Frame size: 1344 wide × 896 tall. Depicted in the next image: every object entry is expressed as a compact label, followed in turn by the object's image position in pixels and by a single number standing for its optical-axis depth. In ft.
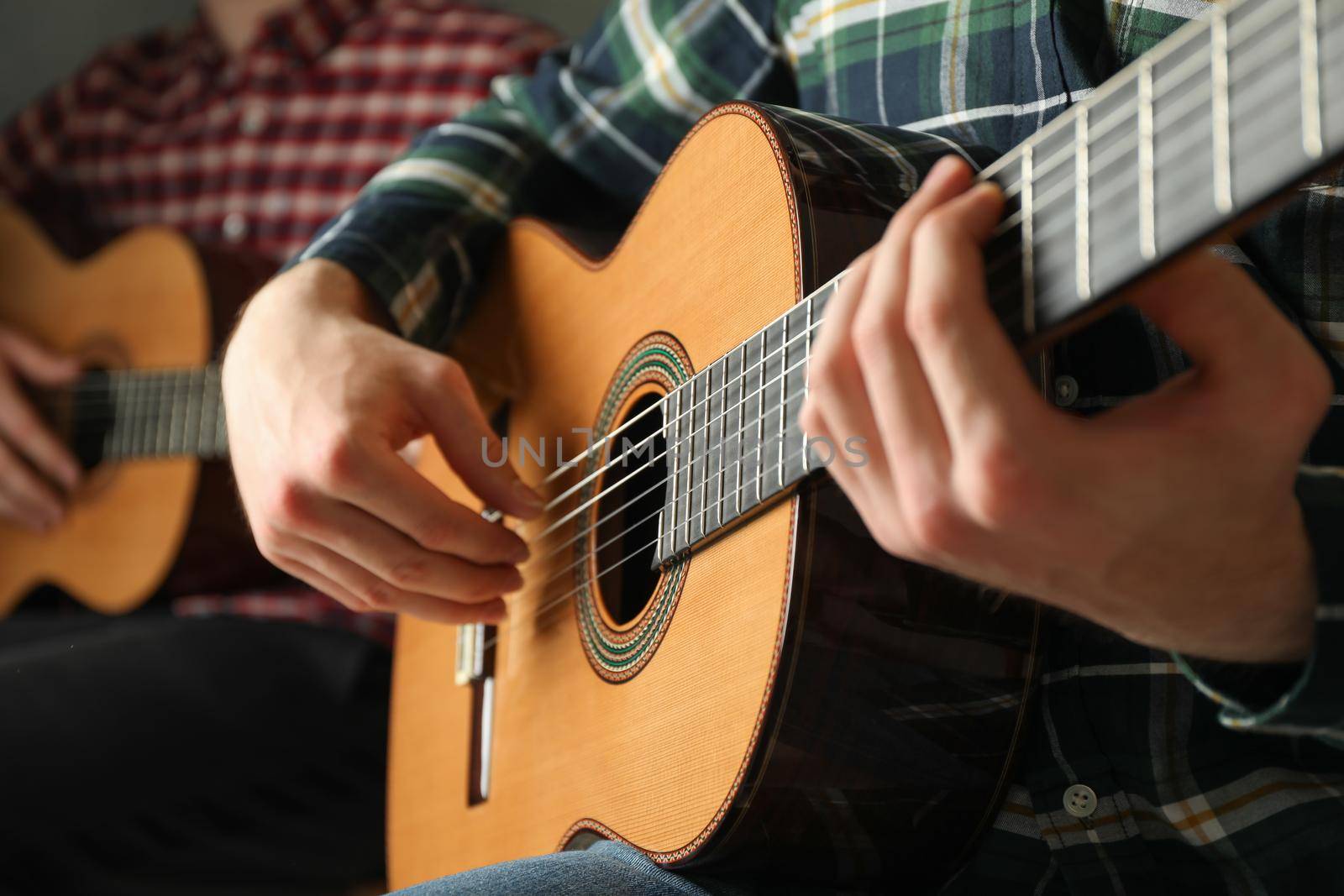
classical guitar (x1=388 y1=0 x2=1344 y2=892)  1.27
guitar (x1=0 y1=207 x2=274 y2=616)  4.51
